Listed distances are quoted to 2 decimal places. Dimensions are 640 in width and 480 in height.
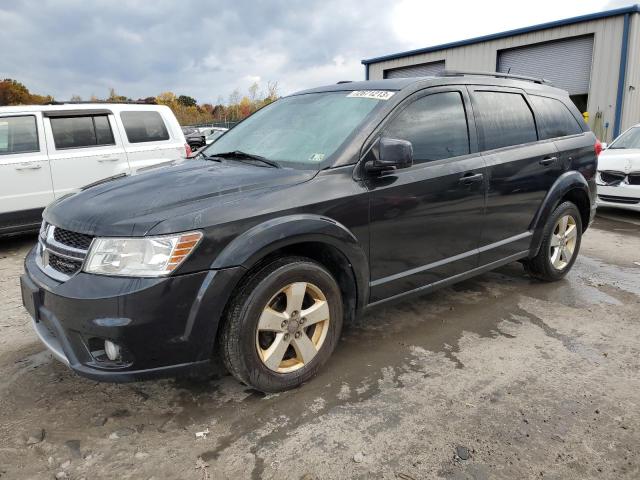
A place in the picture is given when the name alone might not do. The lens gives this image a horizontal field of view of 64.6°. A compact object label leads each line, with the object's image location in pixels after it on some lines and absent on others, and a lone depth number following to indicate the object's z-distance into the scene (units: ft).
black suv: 7.72
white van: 19.70
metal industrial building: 45.24
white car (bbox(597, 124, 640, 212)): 25.62
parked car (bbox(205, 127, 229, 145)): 79.68
